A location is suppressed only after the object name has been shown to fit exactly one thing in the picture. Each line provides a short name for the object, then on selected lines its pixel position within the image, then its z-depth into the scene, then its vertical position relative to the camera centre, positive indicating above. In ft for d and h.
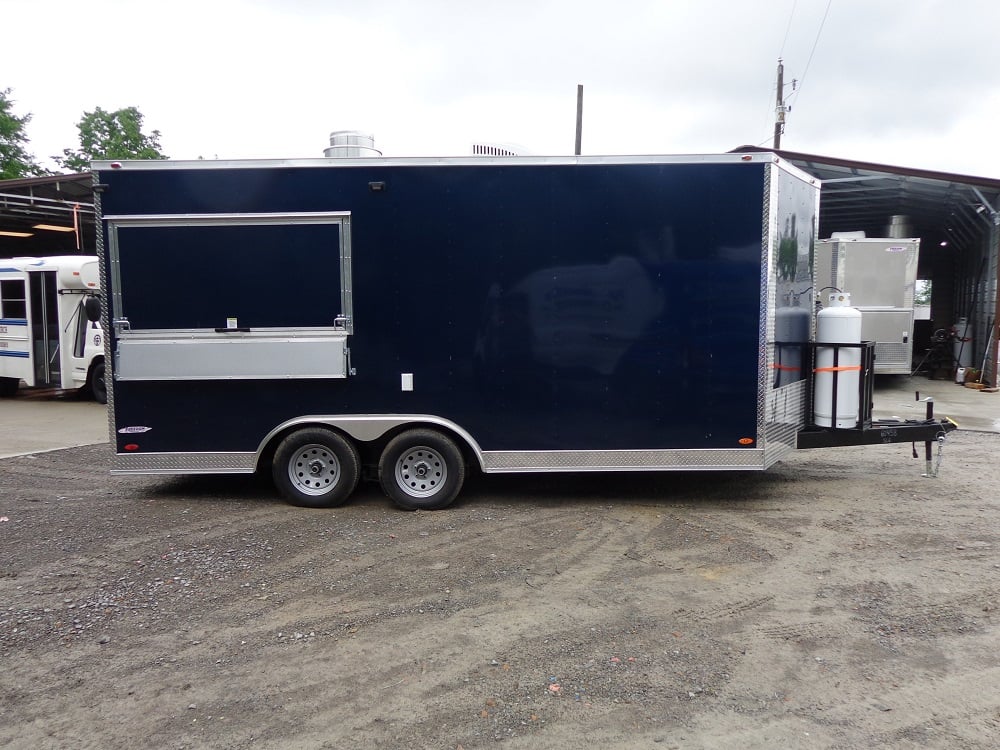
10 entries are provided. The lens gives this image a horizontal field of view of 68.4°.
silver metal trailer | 46.37 +1.73
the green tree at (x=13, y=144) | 133.69 +32.38
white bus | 44.39 -0.62
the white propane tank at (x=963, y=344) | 57.82 -2.39
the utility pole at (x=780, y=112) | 82.02 +23.19
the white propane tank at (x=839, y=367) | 21.77 -1.57
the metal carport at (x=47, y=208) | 53.21 +8.43
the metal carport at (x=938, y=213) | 47.57 +8.07
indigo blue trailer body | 20.02 +0.17
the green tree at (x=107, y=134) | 156.97 +38.75
